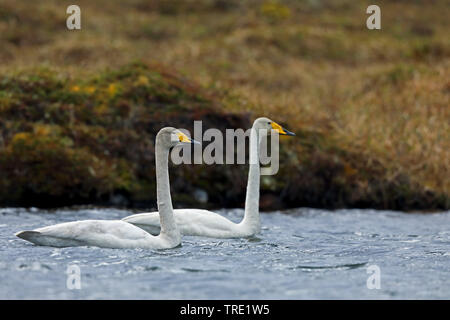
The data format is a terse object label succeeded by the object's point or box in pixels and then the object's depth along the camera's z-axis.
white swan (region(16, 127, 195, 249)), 9.00
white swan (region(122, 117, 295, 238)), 10.73
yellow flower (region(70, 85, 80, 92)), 16.11
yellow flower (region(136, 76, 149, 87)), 16.50
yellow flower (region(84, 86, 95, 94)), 16.22
